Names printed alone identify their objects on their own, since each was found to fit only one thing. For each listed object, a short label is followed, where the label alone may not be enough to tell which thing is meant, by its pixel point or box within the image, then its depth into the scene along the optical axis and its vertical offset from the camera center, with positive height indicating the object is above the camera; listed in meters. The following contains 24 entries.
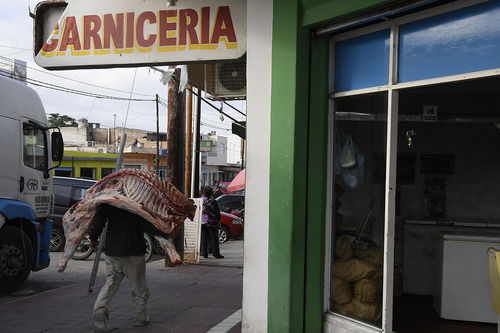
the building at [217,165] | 61.36 -0.96
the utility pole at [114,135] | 58.02 +2.25
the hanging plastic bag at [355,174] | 5.71 -0.16
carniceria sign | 6.52 +1.59
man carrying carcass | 6.23 -1.17
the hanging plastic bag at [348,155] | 5.78 +0.06
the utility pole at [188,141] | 15.95 +0.52
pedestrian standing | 13.71 -1.72
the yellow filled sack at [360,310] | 5.29 -1.58
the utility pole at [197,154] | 16.91 +0.10
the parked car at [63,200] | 14.02 -1.30
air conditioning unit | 10.00 +1.53
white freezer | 6.03 -1.34
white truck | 8.65 -0.49
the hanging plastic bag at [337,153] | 5.84 +0.07
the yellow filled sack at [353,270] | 5.55 -1.19
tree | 65.81 +4.37
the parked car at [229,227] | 18.31 -2.46
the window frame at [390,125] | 4.79 +0.35
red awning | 25.16 -1.30
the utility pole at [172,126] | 12.07 +0.72
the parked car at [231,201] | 22.60 -1.89
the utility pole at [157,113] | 27.64 +2.30
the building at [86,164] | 39.59 -0.76
